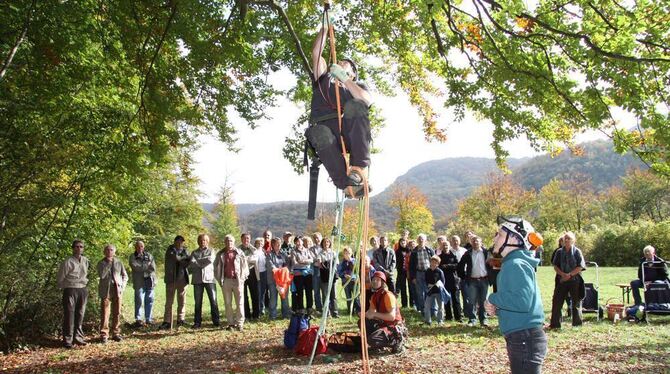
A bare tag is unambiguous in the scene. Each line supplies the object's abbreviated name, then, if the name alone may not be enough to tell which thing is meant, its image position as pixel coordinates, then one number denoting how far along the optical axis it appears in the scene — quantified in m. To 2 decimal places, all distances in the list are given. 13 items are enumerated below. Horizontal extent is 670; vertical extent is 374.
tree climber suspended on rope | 4.16
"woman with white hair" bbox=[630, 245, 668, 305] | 9.82
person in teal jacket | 4.07
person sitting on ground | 7.66
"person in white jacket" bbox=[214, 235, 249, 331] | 10.47
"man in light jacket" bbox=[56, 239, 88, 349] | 9.34
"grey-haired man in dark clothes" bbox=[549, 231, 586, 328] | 9.50
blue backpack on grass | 8.33
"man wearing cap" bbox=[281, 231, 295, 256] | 11.89
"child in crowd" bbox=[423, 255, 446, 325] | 10.11
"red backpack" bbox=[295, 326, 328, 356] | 7.88
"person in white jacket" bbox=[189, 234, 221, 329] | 10.77
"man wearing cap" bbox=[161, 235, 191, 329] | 10.89
